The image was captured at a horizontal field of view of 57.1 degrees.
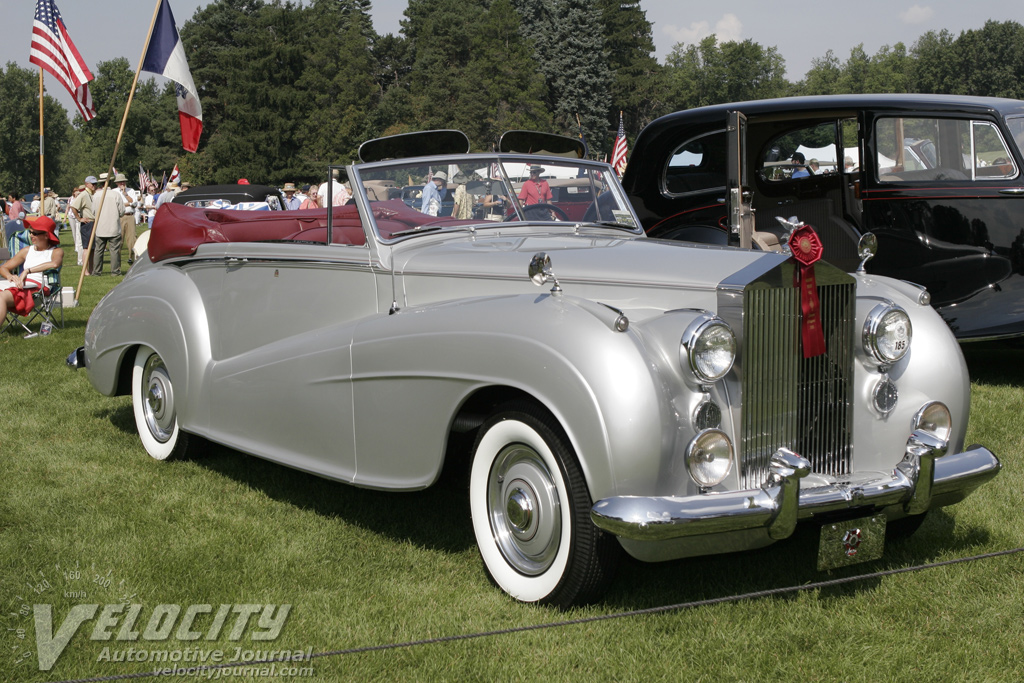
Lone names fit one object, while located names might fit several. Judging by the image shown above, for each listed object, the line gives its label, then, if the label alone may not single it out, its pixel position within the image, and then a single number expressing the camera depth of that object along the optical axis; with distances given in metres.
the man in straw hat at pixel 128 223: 17.65
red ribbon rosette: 3.10
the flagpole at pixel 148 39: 10.68
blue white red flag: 10.80
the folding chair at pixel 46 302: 9.95
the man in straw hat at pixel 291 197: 20.14
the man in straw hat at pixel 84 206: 17.47
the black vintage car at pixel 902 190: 6.70
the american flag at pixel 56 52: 11.52
